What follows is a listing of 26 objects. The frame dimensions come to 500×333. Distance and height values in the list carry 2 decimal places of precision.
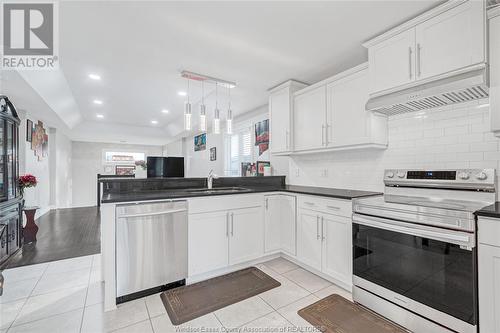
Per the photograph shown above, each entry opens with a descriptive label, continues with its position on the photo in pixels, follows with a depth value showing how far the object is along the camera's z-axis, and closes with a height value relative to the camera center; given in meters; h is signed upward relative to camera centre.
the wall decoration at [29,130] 4.66 +0.83
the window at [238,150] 5.01 +0.41
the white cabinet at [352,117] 2.44 +0.55
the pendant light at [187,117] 2.57 +0.58
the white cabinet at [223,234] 2.42 -0.76
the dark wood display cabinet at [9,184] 2.94 -0.19
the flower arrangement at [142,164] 8.64 +0.17
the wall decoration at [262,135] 4.34 +0.63
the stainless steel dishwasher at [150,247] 2.05 -0.75
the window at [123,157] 9.23 +0.50
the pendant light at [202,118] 2.71 +0.59
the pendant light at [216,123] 2.79 +0.54
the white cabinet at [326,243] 2.23 -0.82
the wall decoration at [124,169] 9.39 -0.01
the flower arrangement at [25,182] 3.56 -0.19
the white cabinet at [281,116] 3.34 +0.78
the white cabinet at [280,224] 2.86 -0.73
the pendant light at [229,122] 2.92 +0.58
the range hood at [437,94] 1.66 +0.58
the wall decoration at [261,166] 4.05 +0.02
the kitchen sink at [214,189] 2.91 -0.29
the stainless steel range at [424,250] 1.48 -0.63
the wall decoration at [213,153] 6.38 +0.40
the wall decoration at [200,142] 7.15 +0.84
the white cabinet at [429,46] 1.66 +0.98
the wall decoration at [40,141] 5.11 +0.68
